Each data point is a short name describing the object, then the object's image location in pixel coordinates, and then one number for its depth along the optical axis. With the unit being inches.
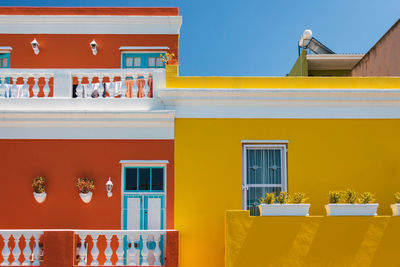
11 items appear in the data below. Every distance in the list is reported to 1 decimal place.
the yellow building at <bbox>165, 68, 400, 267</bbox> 334.3
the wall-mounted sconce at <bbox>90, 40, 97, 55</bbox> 462.7
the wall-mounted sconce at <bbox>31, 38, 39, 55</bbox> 464.4
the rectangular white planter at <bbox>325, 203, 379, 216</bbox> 298.2
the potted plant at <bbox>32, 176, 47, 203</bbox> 333.4
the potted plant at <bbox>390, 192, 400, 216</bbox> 299.6
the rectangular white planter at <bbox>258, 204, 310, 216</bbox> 297.9
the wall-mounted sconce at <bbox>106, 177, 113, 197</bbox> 333.7
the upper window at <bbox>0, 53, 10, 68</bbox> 480.1
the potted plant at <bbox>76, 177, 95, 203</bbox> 333.1
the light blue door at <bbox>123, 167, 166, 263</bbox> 340.5
